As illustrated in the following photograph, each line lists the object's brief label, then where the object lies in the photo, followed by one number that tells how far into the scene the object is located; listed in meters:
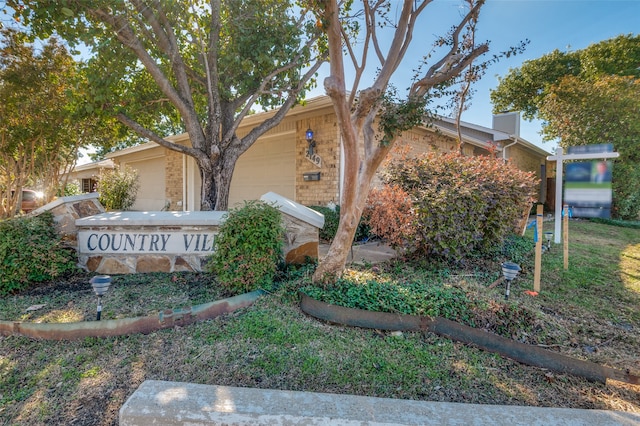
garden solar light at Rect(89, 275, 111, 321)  2.85
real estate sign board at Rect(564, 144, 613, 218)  4.35
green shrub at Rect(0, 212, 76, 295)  3.69
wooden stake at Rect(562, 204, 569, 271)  4.70
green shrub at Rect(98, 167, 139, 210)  11.93
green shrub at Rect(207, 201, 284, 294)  3.47
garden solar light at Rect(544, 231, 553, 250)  5.85
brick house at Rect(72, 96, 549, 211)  8.24
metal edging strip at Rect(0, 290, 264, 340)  2.81
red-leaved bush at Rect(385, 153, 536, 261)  4.28
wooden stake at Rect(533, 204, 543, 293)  3.72
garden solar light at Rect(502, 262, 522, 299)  3.19
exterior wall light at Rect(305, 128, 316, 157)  8.43
